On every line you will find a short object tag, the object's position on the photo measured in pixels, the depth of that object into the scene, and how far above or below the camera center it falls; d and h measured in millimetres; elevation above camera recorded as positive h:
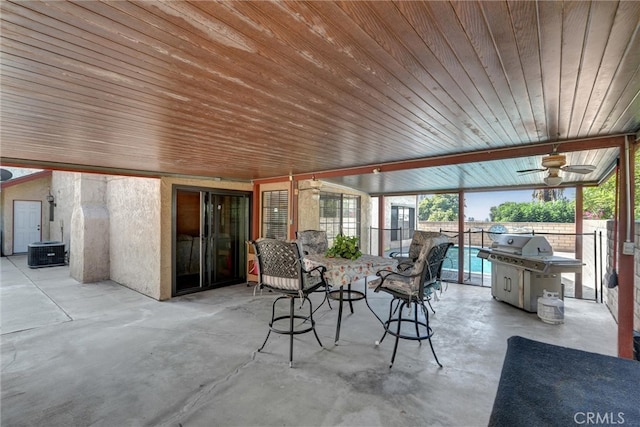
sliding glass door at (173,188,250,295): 5766 -576
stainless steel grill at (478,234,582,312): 4369 -853
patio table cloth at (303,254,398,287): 3316 -650
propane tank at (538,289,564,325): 4176 -1376
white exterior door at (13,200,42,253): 10680 -458
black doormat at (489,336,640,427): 1087 -756
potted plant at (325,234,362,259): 3965 -491
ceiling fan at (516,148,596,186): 3250 +538
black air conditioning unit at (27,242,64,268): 8172 -1228
